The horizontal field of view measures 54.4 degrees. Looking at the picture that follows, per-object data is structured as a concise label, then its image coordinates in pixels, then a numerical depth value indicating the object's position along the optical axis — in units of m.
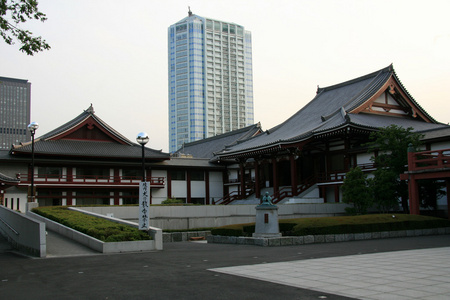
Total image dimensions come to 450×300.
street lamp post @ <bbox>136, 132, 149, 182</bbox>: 16.36
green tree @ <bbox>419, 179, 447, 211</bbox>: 26.15
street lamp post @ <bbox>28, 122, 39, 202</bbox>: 23.30
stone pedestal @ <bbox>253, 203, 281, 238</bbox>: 17.96
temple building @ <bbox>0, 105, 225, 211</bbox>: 40.31
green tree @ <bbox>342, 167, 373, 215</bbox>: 27.36
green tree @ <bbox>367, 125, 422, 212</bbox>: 26.64
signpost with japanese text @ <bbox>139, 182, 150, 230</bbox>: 16.98
